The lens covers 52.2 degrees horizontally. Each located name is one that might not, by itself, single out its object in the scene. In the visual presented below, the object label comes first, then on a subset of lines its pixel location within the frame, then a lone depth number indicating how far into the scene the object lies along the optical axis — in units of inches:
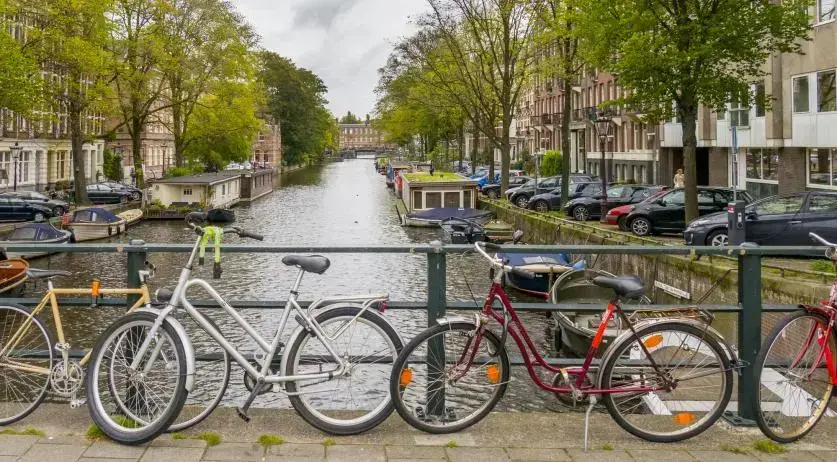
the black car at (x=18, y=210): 1581.0
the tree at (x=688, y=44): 913.5
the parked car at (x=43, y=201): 1683.1
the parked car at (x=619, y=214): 1187.3
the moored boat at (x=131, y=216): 1806.3
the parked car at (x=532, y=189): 1871.3
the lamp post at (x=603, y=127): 1252.5
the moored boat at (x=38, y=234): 1206.8
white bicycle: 192.9
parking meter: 729.0
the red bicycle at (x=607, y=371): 197.3
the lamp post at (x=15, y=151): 1845.5
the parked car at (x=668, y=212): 1083.3
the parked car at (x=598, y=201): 1407.5
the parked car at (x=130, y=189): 2201.0
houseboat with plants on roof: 2015.3
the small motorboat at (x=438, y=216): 1697.8
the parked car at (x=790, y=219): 735.7
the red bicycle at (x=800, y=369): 200.2
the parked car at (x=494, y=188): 2324.1
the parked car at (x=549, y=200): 1664.6
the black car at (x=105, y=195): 2114.9
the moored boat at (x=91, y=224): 1539.1
